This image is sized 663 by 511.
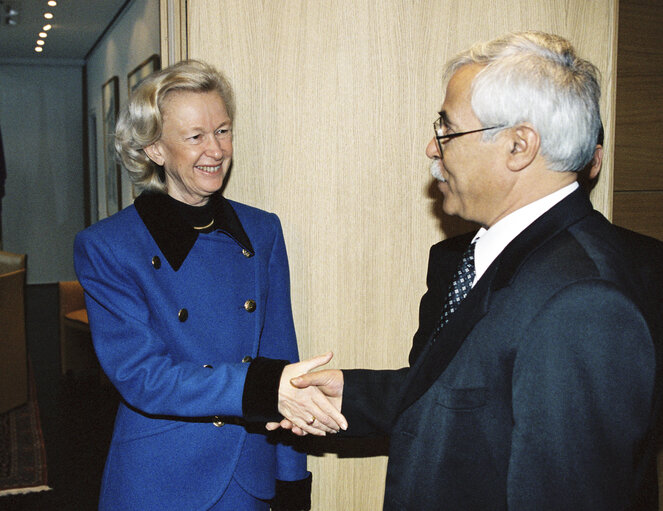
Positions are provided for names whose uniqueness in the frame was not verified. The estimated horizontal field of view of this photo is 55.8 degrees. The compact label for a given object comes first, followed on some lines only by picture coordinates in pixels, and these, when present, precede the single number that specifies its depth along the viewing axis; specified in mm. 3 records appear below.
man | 1028
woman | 1559
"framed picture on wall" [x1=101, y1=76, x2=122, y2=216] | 7379
